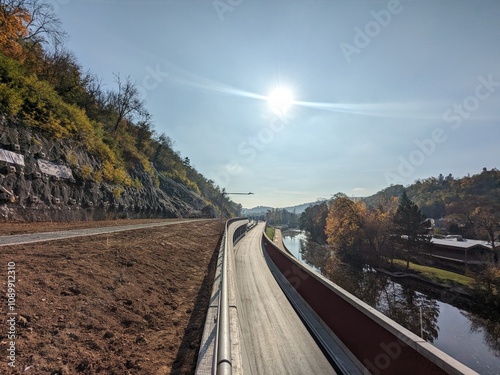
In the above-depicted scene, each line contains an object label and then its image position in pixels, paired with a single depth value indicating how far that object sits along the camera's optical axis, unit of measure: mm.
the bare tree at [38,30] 24886
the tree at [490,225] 40531
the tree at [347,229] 51219
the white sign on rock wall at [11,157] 14051
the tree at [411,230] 45812
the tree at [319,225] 91562
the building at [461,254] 40225
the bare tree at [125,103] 42559
